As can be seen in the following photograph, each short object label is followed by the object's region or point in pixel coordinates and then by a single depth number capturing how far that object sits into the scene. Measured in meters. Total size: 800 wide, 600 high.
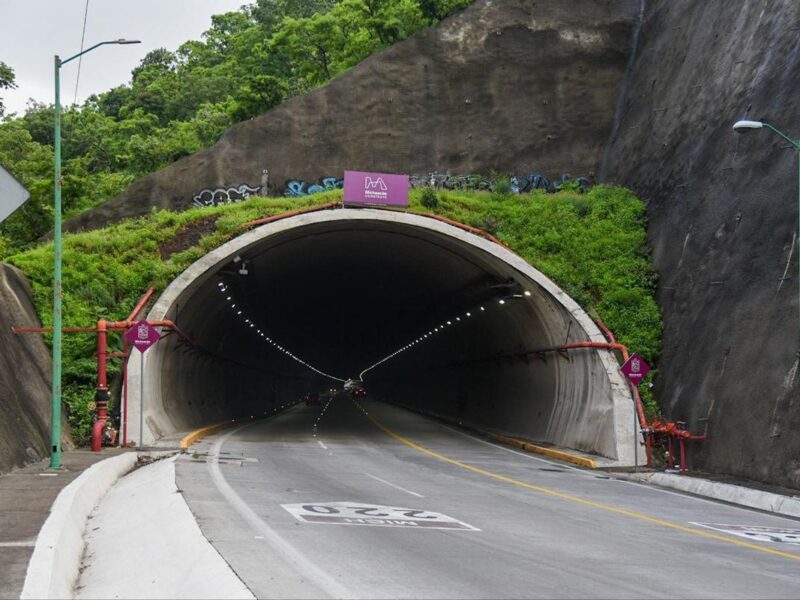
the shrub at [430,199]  35.62
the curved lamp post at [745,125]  19.08
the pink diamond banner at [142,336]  25.22
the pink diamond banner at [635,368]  25.27
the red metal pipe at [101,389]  24.62
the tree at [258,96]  54.94
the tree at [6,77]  26.00
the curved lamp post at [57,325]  18.10
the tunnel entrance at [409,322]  30.08
